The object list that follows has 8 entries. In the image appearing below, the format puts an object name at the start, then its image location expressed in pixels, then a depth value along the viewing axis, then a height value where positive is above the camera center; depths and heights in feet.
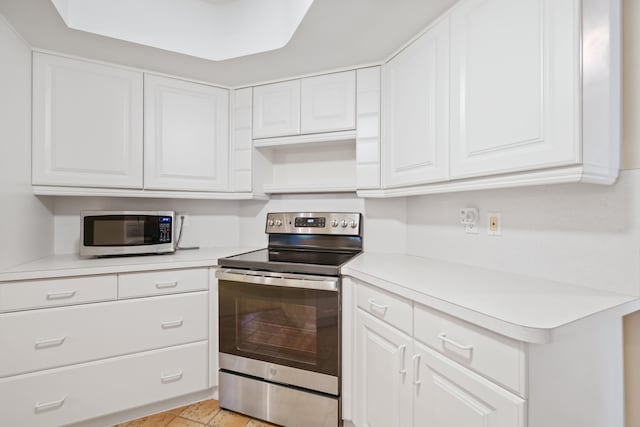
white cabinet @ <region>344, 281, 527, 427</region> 2.58 -1.73
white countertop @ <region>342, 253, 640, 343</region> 2.39 -0.81
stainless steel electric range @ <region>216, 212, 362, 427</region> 4.96 -2.13
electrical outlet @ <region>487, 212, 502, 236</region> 4.43 -0.11
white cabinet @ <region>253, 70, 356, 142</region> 6.17 +2.32
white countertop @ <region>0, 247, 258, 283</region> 4.72 -0.88
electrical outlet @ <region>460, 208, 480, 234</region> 4.83 -0.05
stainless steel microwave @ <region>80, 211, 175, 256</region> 5.81 -0.38
